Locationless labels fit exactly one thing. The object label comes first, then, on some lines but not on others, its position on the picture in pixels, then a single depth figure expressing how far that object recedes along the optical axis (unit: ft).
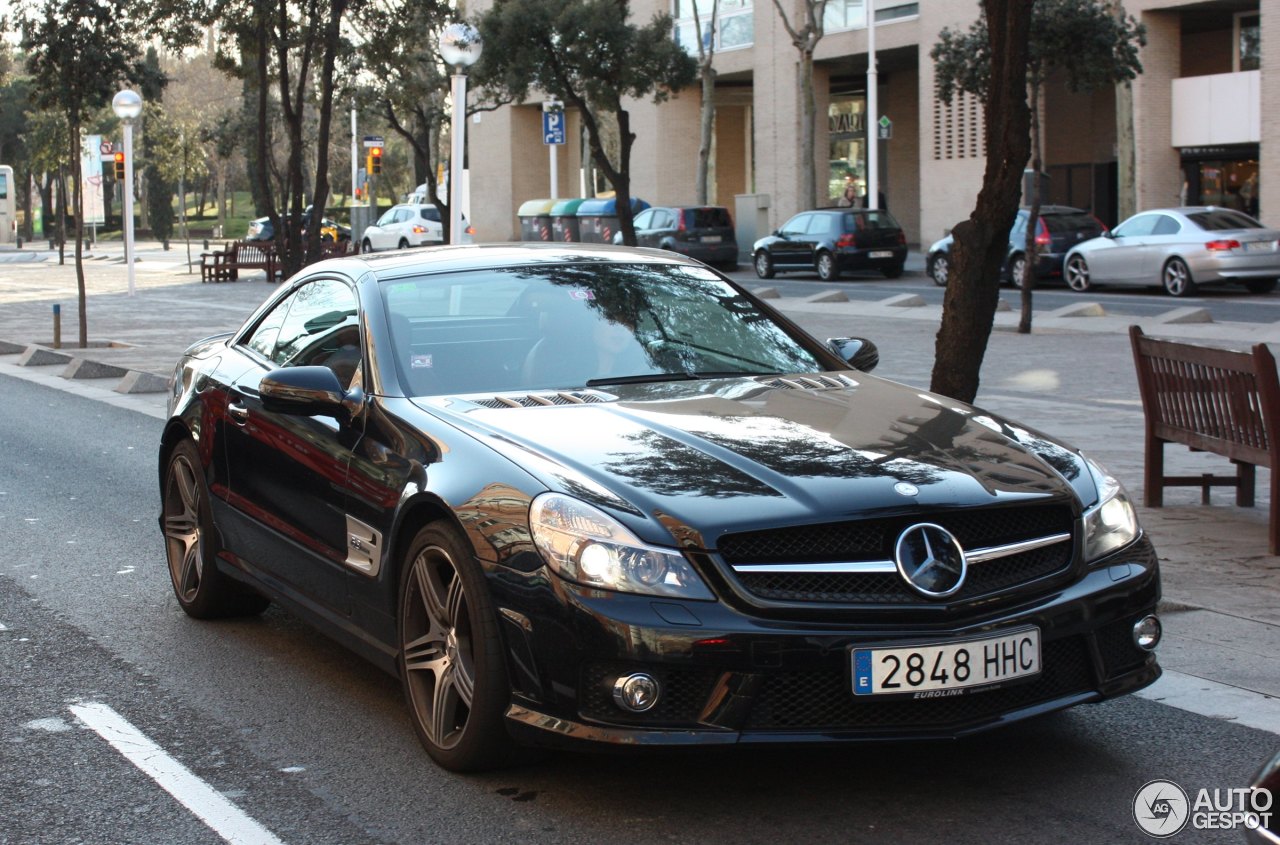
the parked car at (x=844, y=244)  115.75
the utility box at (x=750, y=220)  155.63
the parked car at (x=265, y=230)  180.64
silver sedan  87.71
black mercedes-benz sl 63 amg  13.67
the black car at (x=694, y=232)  128.67
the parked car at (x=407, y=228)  156.04
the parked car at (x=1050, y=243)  98.88
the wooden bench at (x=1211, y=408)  24.79
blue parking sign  120.26
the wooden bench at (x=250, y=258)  134.21
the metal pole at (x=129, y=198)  101.50
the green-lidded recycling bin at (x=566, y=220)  155.43
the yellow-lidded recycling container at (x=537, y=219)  159.02
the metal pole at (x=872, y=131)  130.82
